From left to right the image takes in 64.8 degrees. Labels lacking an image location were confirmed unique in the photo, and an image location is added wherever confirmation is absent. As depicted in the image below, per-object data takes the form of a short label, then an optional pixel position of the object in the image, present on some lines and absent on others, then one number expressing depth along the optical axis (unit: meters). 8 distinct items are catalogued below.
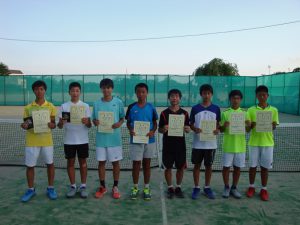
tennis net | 5.14
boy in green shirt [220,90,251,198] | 3.59
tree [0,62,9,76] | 40.23
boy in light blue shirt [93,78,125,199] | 3.61
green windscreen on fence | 20.40
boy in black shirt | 3.54
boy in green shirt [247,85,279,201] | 3.61
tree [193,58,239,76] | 33.02
